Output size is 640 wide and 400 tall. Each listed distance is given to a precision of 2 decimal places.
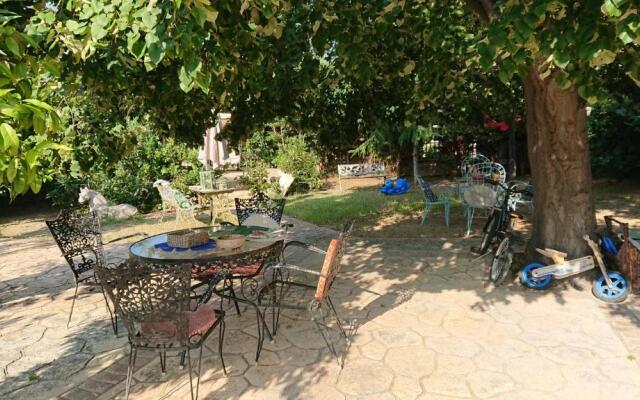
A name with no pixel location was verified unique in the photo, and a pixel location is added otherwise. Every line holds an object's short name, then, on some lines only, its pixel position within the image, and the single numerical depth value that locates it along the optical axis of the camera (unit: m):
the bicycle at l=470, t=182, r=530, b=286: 4.89
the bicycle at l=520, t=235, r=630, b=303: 4.29
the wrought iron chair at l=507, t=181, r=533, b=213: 8.18
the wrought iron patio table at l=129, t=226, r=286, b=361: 3.55
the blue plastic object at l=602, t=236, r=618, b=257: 4.47
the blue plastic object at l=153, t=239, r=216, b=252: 3.92
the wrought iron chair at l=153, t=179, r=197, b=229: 8.95
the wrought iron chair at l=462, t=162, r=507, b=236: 7.43
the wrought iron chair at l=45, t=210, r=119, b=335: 4.44
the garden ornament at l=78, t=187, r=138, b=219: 10.96
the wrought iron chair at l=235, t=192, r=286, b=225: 5.89
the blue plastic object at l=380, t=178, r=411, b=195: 13.34
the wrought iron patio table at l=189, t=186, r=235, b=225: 9.95
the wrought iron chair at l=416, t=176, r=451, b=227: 8.12
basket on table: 3.96
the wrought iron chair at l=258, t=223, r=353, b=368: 3.20
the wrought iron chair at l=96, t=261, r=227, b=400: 2.62
